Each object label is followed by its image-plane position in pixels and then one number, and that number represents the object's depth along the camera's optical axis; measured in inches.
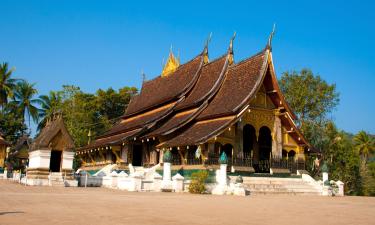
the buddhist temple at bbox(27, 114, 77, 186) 762.2
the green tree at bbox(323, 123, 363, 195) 1163.0
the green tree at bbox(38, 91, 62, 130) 1939.0
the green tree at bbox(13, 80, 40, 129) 1919.3
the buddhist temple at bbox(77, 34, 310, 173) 735.1
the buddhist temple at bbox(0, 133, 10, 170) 1518.2
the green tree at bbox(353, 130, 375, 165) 2030.0
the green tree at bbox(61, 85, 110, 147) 1466.5
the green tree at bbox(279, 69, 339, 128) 1139.9
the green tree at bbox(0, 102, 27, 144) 1716.3
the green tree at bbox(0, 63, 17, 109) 1779.0
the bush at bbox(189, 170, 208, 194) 631.2
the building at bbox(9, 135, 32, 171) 1640.5
